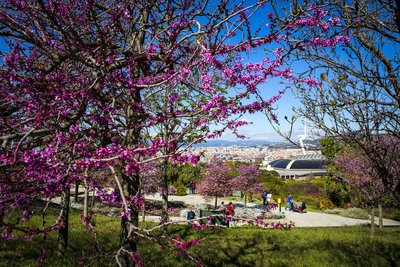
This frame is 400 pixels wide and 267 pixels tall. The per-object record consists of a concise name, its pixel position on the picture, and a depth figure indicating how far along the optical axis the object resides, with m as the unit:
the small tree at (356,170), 13.35
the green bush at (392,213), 26.72
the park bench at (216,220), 15.27
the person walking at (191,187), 41.41
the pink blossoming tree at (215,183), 26.28
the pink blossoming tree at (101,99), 3.11
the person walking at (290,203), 28.76
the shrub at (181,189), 39.41
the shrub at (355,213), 26.52
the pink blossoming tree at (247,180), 28.81
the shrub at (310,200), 34.22
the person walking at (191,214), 16.99
